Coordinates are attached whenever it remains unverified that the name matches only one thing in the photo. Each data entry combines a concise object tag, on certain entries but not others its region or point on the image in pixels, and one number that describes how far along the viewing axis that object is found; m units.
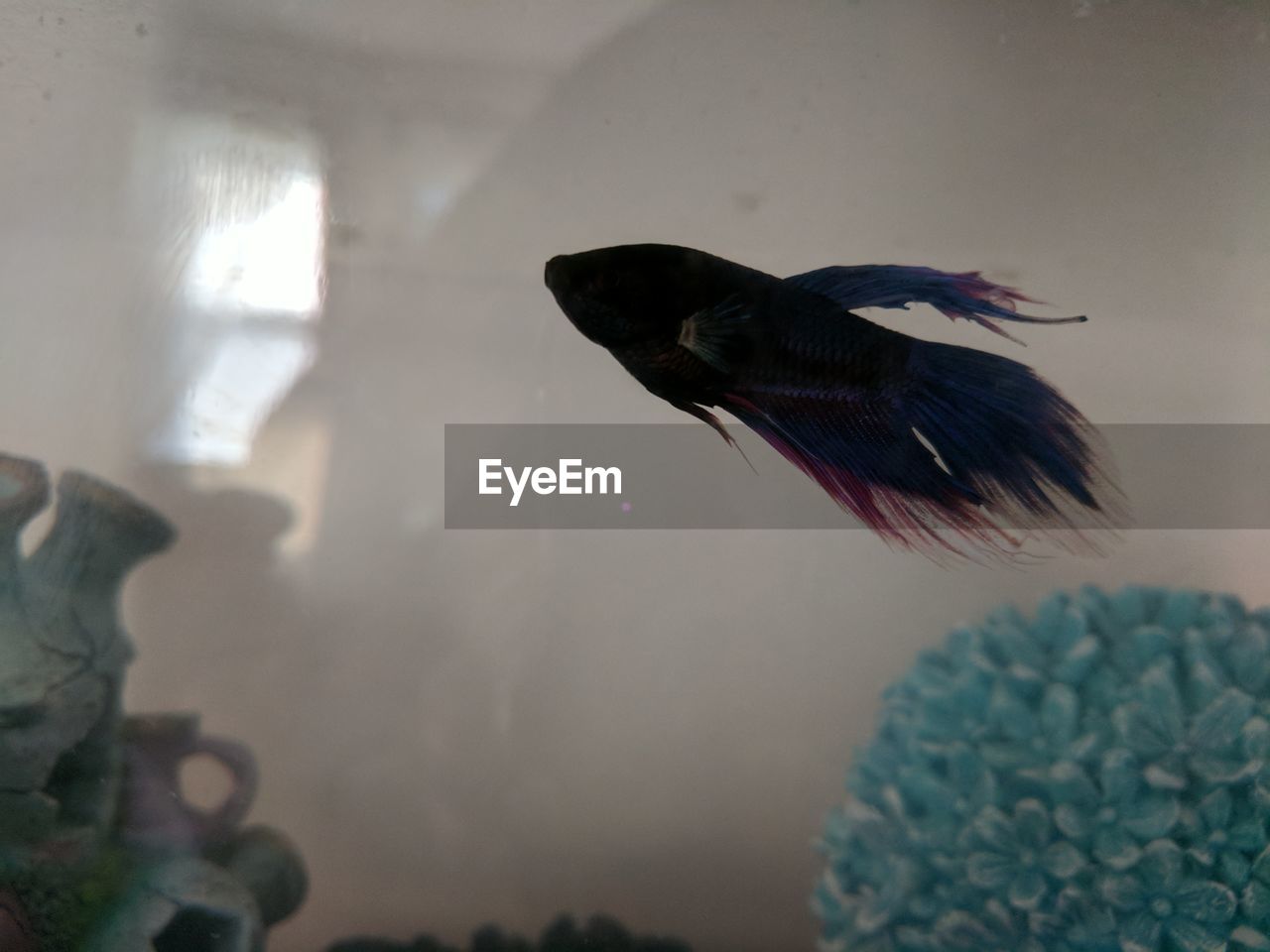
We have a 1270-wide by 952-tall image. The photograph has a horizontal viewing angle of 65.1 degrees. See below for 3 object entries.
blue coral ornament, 0.12
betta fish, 0.10
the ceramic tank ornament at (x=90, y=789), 0.13
